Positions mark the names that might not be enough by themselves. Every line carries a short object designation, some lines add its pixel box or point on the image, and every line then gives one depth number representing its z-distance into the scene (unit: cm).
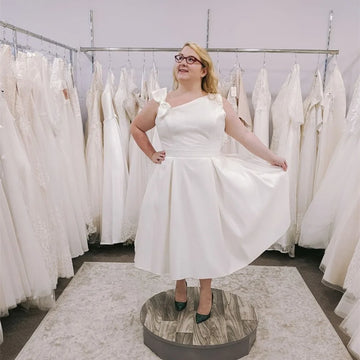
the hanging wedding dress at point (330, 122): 297
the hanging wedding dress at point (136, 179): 313
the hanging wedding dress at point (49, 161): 239
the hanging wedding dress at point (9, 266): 204
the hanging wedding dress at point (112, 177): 308
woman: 184
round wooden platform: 187
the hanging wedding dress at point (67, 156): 269
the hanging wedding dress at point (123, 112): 306
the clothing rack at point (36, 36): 210
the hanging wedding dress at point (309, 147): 300
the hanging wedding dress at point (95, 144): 311
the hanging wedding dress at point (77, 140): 293
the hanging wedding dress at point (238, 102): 302
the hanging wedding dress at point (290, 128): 296
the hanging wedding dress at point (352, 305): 186
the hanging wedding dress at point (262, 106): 304
